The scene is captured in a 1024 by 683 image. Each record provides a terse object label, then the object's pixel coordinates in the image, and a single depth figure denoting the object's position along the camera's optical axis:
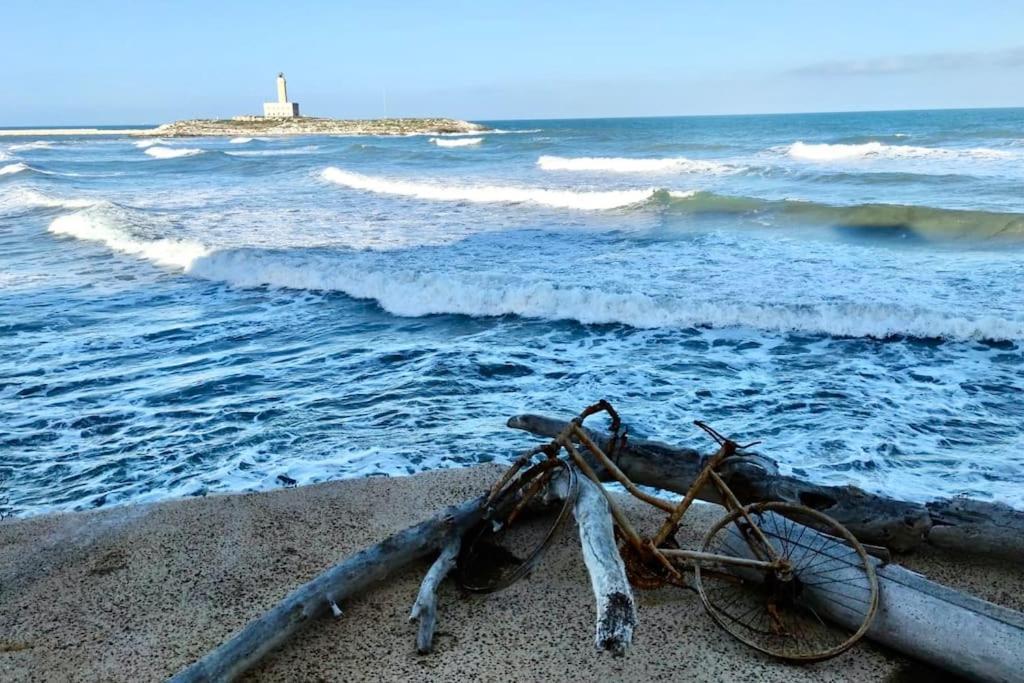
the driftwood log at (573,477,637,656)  2.92
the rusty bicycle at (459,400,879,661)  3.75
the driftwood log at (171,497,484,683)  3.46
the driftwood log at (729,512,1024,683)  3.25
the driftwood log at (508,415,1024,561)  4.28
